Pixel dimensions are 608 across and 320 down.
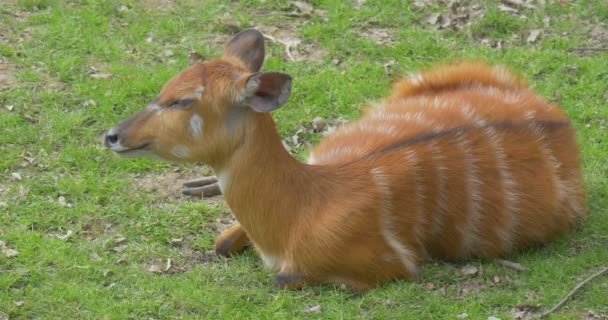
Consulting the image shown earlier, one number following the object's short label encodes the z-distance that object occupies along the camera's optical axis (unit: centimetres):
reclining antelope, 1068
